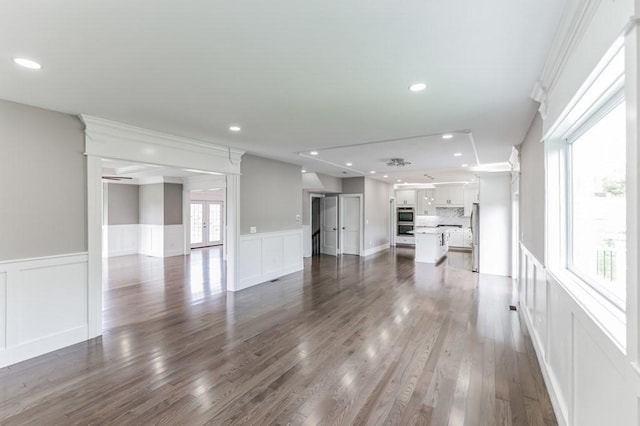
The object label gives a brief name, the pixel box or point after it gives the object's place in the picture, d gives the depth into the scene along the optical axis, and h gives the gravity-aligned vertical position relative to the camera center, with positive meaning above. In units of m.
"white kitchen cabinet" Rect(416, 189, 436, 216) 11.38 +0.41
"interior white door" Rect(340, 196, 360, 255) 9.46 -0.40
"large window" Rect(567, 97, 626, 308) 1.49 +0.06
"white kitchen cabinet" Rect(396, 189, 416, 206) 11.87 +0.63
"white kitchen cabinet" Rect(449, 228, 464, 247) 10.93 -0.93
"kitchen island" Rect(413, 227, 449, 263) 8.02 -0.91
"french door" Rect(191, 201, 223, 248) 11.33 -0.42
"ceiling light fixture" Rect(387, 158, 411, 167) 5.99 +1.06
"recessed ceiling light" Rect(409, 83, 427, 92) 2.44 +1.06
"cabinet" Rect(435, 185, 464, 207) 10.71 +0.62
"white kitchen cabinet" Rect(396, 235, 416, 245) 11.88 -1.12
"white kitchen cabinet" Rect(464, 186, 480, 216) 9.89 +0.50
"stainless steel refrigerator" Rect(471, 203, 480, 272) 6.76 -0.59
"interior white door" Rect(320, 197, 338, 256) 9.72 -0.42
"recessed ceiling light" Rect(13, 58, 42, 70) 2.08 +1.08
